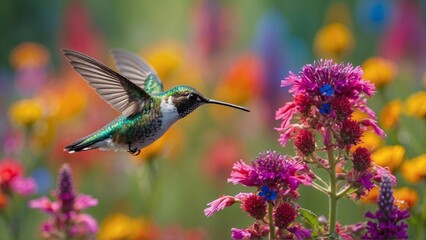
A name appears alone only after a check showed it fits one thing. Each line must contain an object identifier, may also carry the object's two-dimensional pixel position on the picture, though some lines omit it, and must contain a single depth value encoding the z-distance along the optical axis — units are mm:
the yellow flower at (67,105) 9187
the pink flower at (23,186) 5937
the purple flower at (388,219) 3920
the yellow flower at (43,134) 8266
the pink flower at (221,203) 3984
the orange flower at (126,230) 6949
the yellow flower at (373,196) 5559
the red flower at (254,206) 3959
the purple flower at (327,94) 3998
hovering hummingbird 4941
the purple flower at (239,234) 3870
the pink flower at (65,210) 5211
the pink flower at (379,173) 4005
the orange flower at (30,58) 10891
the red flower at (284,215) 3896
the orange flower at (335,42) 8805
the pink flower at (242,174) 3930
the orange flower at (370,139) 6514
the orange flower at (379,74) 7172
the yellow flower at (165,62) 9602
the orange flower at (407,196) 5378
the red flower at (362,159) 4051
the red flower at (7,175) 6066
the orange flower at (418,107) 6359
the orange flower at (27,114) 7832
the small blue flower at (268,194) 3853
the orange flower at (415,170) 5906
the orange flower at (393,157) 5864
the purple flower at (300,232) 3875
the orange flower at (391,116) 6449
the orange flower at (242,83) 10391
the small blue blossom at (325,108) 3971
